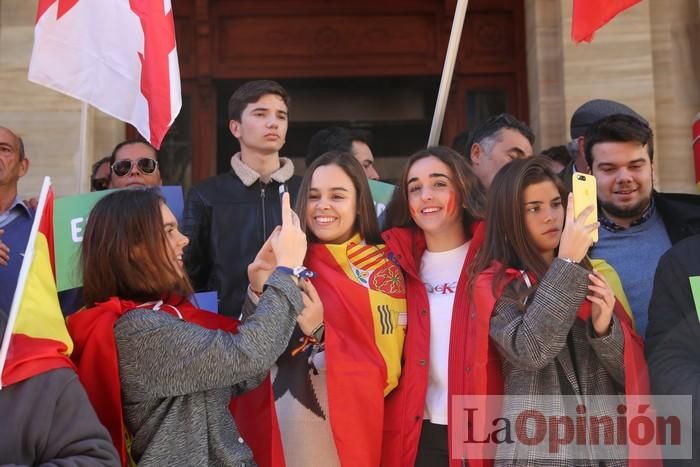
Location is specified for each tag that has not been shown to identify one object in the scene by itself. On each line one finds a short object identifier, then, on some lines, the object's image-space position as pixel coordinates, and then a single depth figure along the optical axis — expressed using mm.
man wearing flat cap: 4816
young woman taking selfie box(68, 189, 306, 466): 2939
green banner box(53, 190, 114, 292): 3756
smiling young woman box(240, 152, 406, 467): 3430
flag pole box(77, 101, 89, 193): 4301
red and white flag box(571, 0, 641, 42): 4453
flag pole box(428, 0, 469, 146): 4277
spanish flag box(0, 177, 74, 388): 2533
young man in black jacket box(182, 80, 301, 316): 4520
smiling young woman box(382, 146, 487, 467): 3424
